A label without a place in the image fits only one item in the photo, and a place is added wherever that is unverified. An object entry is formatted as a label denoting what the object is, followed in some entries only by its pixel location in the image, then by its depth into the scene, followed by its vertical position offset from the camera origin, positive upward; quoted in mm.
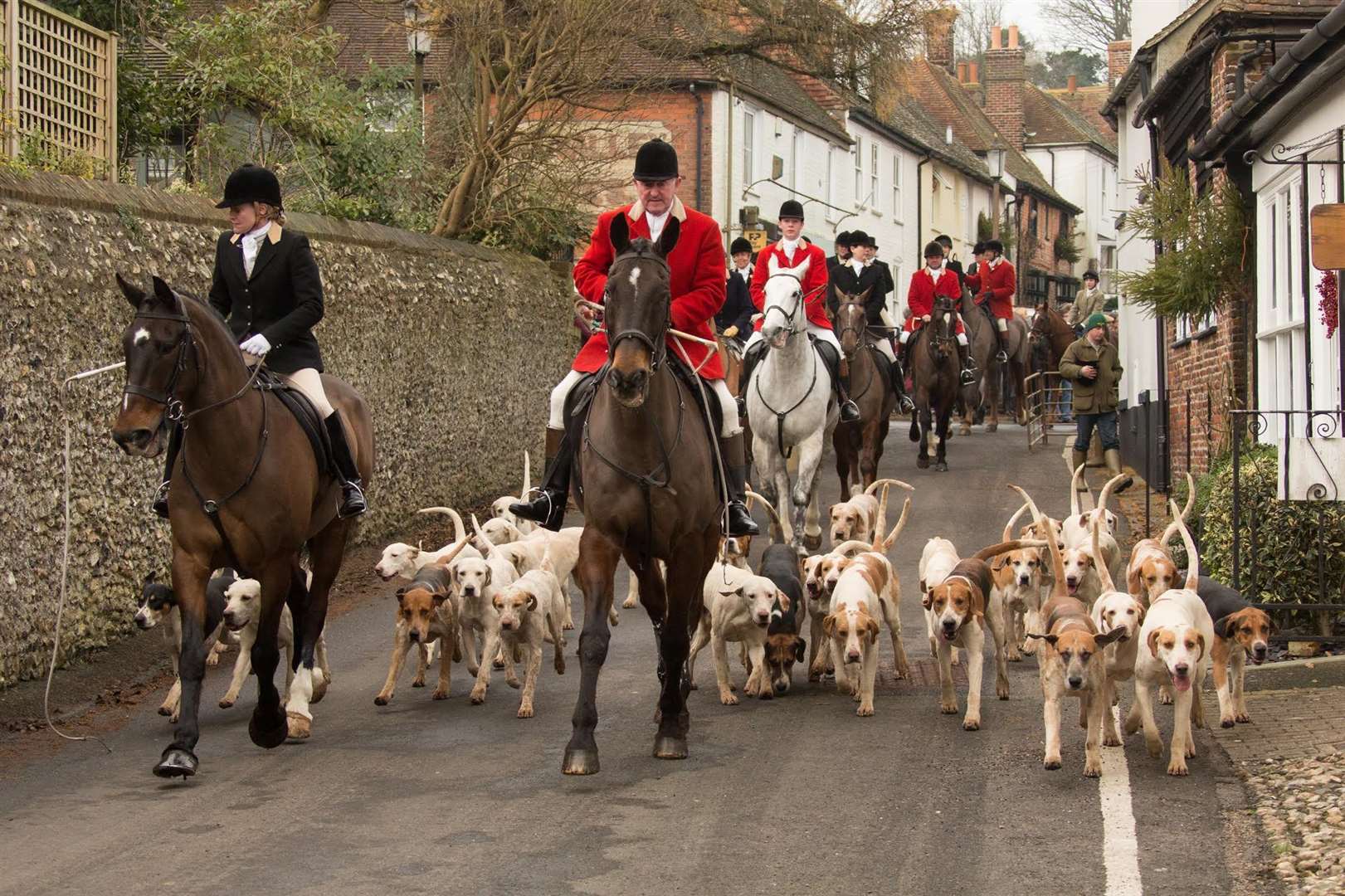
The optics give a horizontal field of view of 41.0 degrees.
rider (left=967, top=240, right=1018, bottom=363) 26875 +2934
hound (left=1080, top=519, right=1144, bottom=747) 8336 -760
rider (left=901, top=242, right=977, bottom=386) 22172 +2324
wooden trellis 12320 +2904
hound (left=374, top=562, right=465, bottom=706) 9656 -786
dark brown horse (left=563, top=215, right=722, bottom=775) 7699 -28
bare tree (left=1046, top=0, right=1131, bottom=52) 58656 +15199
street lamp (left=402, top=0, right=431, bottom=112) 19594 +4827
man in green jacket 20719 +1119
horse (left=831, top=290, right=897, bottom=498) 16703 +702
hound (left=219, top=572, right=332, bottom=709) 9391 -810
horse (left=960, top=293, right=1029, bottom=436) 23734 +1731
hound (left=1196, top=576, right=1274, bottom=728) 8500 -772
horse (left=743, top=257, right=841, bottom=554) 14406 +473
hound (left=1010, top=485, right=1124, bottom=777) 7773 -859
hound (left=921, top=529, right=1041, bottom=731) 8953 -734
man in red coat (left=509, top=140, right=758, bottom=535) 8773 +975
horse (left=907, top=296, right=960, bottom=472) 21391 +1247
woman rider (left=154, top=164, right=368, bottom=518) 9008 +978
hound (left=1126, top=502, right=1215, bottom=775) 7797 -793
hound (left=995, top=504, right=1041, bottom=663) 10531 -637
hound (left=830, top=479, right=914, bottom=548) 13227 -295
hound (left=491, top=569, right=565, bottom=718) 9531 -758
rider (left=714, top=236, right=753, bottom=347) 17703 +1835
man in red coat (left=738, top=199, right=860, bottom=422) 14562 +1559
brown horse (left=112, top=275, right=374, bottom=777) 7637 +32
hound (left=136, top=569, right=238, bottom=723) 9391 -721
